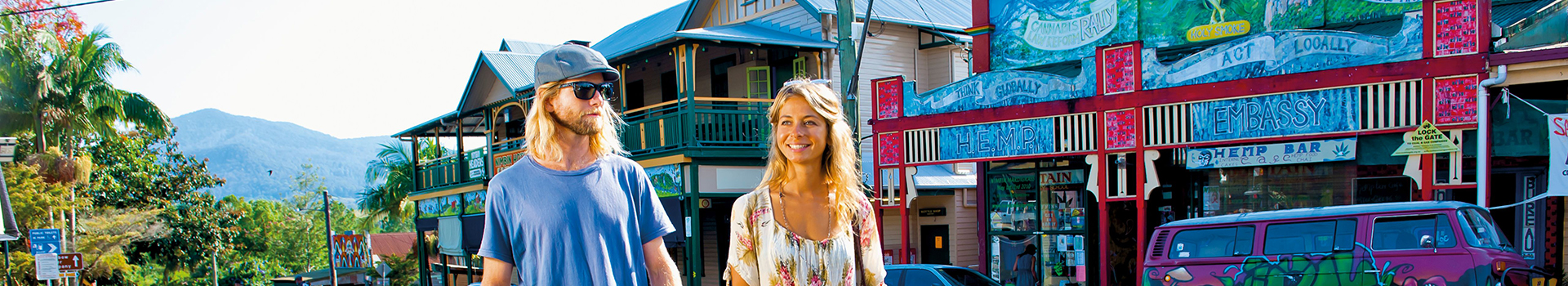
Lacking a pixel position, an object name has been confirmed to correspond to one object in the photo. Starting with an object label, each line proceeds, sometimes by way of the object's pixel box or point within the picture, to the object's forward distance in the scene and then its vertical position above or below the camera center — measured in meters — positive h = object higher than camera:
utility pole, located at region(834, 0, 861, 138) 12.25 +0.75
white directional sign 18.75 -2.17
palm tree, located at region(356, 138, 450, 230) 38.91 -1.87
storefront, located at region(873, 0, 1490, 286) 10.75 -0.12
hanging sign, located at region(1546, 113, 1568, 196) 9.94 -0.50
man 3.60 -0.24
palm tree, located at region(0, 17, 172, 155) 26.69 +1.32
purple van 9.11 -1.31
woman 3.88 -0.32
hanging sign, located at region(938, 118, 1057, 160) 14.01 -0.33
